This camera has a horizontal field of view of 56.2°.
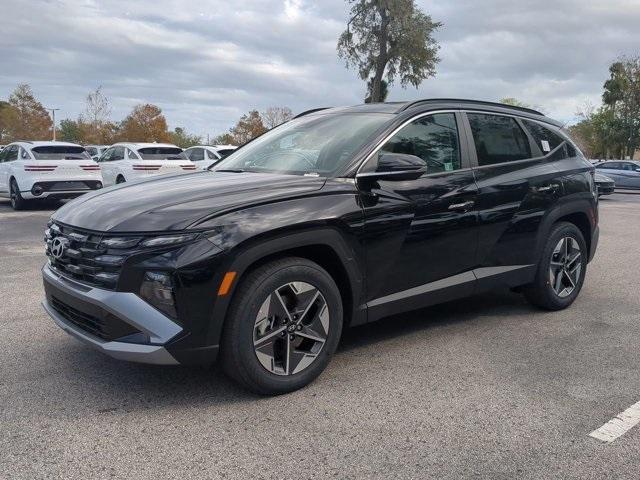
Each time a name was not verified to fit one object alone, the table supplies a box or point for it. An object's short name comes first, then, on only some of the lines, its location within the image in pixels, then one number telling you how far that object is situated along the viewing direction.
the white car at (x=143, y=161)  16.45
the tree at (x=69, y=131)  62.86
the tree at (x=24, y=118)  56.09
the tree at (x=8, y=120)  55.56
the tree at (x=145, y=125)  52.12
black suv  3.12
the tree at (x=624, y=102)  49.34
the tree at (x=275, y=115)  63.05
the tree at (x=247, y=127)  62.34
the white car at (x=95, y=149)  25.07
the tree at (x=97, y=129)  56.34
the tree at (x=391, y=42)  38.16
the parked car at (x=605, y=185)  16.19
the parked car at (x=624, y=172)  26.78
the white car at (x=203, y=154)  18.36
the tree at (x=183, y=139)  75.31
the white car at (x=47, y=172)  13.91
